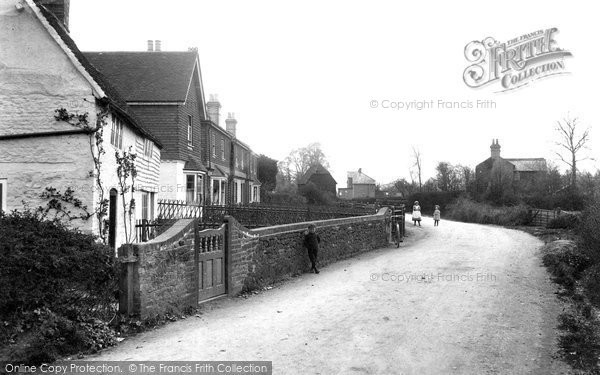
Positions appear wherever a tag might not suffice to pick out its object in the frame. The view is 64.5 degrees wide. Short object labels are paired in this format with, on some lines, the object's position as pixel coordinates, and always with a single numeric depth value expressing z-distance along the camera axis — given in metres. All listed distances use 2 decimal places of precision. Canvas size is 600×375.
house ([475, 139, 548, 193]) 54.06
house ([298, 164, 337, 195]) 81.06
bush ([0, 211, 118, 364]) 6.29
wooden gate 9.35
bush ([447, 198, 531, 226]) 36.09
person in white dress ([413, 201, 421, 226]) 34.06
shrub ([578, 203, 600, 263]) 12.58
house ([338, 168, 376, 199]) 97.78
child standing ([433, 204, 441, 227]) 34.46
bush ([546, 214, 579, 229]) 28.69
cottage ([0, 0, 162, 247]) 11.34
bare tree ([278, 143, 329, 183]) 106.12
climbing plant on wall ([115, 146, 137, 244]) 13.80
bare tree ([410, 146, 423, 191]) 92.80
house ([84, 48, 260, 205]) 24.41
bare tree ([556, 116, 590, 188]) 49.75
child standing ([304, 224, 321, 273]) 13.91
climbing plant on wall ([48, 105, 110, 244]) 11.30
